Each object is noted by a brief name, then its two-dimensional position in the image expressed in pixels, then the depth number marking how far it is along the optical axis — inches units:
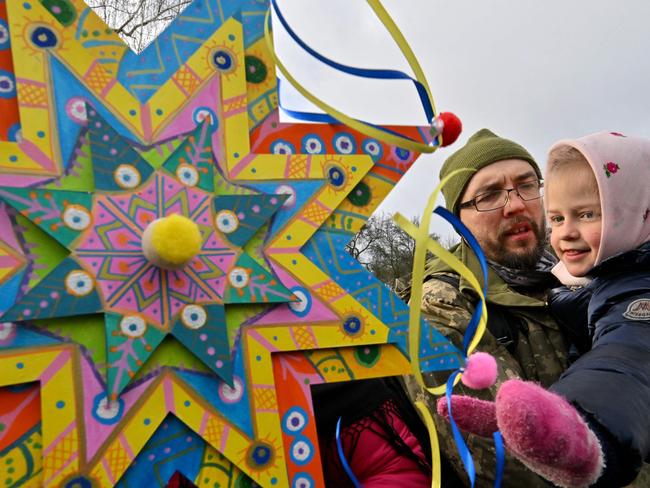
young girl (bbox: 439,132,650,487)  24.0
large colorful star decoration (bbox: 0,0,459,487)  24.7
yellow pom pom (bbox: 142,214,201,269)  25.2
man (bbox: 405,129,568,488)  42.1
